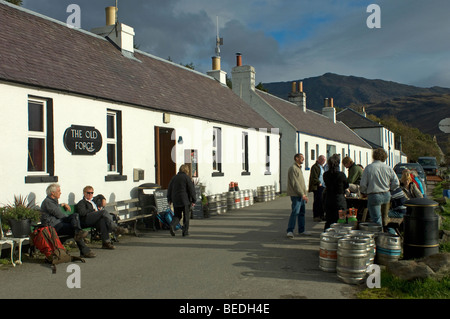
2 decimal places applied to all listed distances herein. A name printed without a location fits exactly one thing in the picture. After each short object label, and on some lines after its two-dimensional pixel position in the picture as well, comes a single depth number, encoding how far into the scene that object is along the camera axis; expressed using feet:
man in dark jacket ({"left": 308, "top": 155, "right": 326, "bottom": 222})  43.29
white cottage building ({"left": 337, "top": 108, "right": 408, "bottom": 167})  183.21
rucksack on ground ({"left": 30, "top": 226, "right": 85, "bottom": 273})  25.22
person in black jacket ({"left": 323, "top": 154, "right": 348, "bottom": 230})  32.19
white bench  36.01
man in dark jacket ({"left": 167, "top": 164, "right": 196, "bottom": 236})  35.78
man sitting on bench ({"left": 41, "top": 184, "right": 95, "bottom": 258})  27.20
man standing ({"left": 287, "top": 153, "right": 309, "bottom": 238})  33.76
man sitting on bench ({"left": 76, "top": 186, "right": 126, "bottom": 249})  30.04
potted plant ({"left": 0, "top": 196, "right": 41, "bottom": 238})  25.84
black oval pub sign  33.35
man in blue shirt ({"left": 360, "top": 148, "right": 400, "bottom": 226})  27.30
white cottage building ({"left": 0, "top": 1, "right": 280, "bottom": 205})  29.98
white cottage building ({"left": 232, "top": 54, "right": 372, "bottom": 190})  84.38
